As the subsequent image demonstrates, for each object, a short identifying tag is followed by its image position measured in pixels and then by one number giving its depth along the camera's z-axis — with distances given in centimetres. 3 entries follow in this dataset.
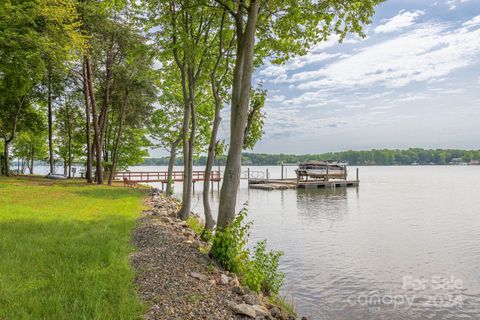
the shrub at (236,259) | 793
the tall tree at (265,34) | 812
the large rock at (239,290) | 667
